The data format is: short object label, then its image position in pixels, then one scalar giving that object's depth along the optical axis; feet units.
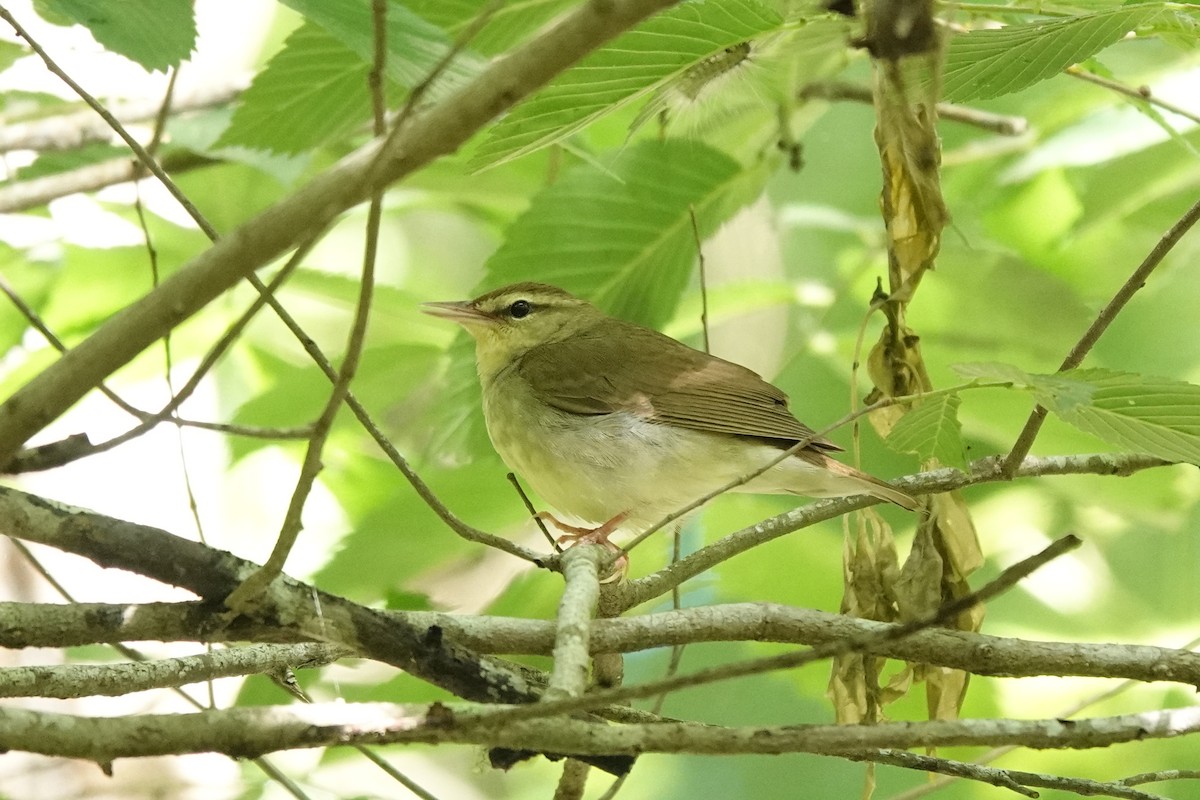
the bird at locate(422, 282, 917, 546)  26.13
